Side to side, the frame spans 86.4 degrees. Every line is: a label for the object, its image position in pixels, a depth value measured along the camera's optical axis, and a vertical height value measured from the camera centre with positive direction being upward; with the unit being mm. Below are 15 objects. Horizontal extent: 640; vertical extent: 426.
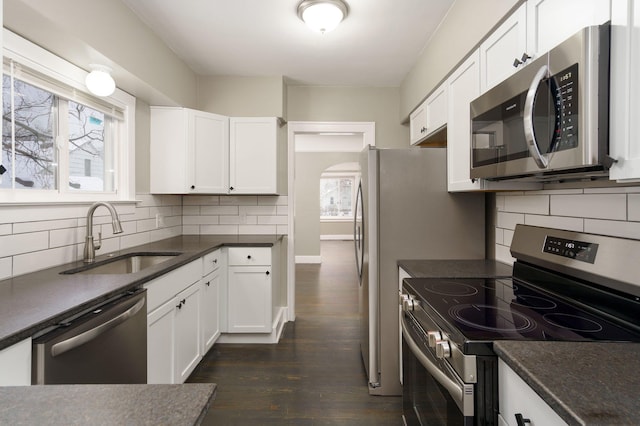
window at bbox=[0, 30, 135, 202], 1668 +461
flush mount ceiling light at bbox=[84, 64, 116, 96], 1958 +740
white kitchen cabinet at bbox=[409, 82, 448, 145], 2291 +717
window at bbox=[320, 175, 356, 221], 10500 +363
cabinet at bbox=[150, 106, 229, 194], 2906 +511
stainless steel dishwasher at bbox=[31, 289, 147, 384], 1076 -506
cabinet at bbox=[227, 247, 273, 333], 2908 -689
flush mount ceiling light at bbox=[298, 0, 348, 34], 2045 +1209
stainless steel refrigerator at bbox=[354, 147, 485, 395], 2172 -85
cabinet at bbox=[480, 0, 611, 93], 1022 +649
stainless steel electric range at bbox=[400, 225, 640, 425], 964 -358
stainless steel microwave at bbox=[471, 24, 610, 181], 935 +300
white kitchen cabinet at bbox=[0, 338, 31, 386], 931 -441
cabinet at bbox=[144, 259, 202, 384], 1795 -688
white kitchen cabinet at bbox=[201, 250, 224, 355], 2549 -712
